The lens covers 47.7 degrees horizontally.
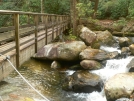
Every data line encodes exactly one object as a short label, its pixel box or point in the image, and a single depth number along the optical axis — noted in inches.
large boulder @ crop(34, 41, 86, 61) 285.4
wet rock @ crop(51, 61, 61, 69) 279.2
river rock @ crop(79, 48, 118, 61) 295.0
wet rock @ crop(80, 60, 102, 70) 276.3
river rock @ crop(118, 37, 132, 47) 395.2
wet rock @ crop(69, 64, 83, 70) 284.3
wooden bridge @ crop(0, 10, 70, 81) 138.3
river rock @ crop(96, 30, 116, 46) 423.5
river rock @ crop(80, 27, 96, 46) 406.1
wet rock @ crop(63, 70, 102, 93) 225.0
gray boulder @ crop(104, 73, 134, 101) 200.3
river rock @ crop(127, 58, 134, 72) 256.7
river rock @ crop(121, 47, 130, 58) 329.3
